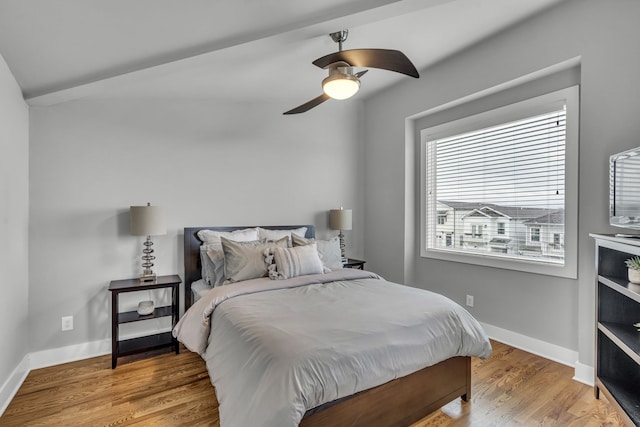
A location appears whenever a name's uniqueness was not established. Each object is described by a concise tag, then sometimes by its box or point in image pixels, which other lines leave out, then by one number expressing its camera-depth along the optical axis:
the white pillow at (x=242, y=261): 2.89
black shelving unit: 2.07
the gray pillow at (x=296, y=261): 2.91
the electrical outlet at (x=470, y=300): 3.57
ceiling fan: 2.17
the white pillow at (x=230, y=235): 3.40
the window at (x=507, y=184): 2.82
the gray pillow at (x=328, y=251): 3.46
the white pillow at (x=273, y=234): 3.61
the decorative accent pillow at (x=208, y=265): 3.15
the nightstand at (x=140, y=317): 2.79
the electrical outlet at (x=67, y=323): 2.94
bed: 1.57
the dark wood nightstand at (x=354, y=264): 4.10
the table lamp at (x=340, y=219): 4.20
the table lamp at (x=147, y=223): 2.97
